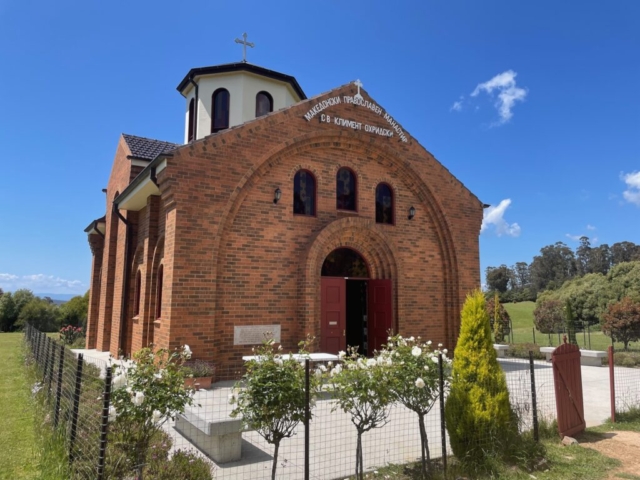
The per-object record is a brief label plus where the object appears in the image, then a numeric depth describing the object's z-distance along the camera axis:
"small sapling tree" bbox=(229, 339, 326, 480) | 4.48
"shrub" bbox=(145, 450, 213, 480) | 4.60
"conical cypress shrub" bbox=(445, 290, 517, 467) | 5.65
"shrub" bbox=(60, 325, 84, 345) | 22.18
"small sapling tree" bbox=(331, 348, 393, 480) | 4.91
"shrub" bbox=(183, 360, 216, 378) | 9.23
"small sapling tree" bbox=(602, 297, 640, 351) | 20.00
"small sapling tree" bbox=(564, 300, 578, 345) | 20.79
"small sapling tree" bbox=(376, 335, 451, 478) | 5.21
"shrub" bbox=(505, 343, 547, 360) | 16.51
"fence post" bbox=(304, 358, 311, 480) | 4.60
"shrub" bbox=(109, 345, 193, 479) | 4.24
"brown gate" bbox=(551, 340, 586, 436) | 7.05
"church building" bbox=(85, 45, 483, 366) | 10.16
